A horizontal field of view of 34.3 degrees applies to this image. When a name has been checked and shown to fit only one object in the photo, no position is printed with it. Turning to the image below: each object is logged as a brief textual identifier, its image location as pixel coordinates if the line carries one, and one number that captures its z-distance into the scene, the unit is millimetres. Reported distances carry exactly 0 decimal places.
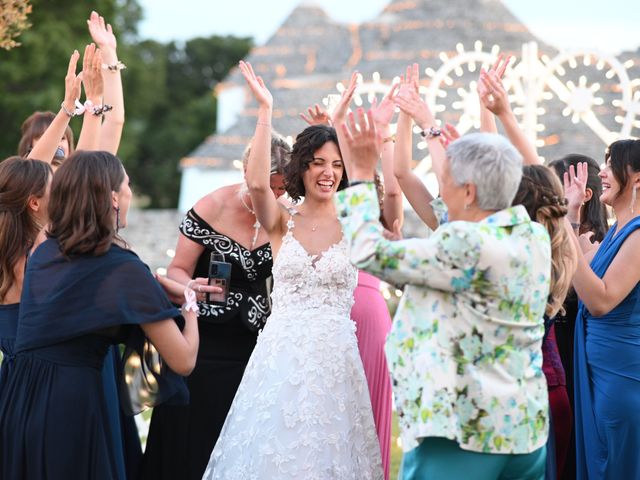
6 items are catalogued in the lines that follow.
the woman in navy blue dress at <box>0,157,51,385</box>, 4707
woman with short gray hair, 3604
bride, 4766
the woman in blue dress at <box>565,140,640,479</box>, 4816
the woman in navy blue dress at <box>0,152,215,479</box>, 4023
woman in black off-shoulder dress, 5469
